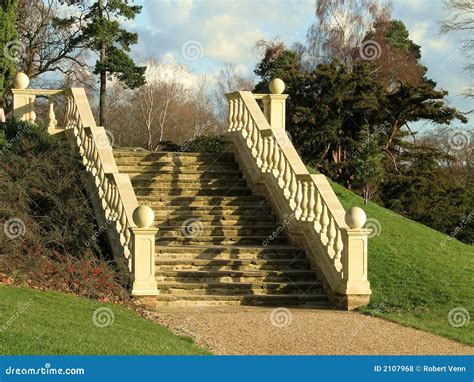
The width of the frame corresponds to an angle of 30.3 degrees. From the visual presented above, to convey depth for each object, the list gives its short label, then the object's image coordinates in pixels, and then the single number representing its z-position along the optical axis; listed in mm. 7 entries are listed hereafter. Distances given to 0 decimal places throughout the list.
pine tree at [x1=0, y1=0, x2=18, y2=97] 20656
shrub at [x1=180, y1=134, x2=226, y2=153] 23422
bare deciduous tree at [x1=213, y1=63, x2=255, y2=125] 50188
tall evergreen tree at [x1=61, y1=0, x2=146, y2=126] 28094
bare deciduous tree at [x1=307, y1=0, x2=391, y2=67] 45031
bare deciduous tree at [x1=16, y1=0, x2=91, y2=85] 33781
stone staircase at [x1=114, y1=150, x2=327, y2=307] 13805
